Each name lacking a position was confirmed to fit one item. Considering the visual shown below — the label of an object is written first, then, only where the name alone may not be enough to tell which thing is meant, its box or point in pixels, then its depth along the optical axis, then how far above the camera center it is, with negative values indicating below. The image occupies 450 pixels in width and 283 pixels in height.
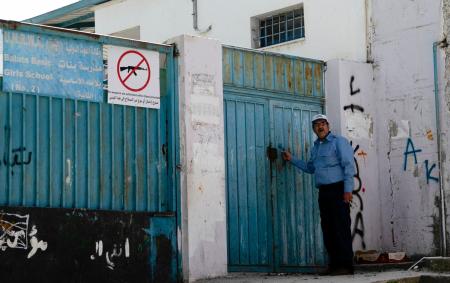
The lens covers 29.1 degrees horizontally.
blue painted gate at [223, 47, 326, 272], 9.97 +0.63
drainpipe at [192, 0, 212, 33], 14.15 +3.28
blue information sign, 7.99 +1.46
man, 9.84 +0.27
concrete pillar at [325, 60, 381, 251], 11.16 +1.09
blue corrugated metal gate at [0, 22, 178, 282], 7.95 +0.59
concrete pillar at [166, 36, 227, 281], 9.08 +0.59
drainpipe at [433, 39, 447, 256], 10.78 +0.83
